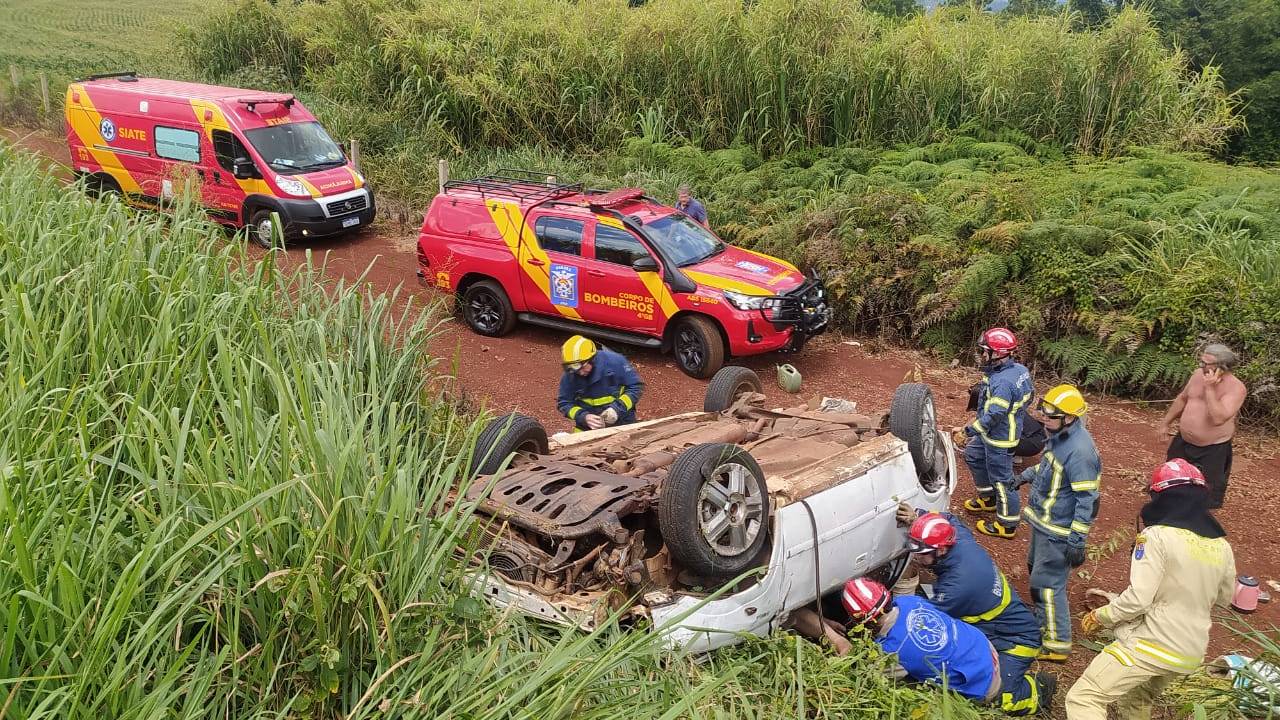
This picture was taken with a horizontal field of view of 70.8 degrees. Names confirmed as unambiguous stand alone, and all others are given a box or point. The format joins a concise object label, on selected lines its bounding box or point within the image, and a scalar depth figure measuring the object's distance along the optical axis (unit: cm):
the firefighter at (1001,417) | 675
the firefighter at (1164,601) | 441
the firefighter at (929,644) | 465
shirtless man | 627
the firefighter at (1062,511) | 552
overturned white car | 443
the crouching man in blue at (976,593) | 506
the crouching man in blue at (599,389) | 691
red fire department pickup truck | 941
